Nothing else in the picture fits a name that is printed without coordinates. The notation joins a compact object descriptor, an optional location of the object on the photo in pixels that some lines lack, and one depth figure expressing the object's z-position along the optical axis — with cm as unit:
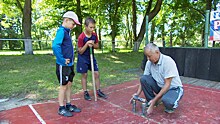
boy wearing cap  212
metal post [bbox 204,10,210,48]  425
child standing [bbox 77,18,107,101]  264
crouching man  216
